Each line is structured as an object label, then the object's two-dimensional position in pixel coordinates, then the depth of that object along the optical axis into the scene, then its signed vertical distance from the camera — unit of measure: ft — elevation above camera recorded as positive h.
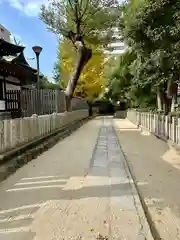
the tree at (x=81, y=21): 42.81 +22.63
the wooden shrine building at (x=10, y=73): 24.27 +5.19
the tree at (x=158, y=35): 19.56 +8.51
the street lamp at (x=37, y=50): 28.47 +9.02
